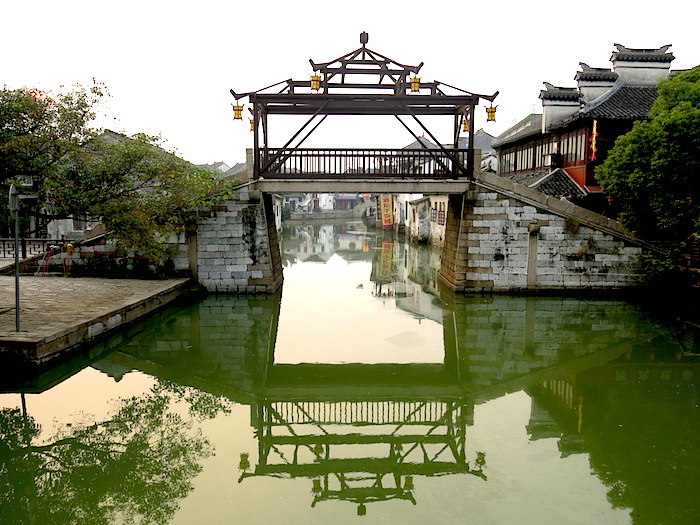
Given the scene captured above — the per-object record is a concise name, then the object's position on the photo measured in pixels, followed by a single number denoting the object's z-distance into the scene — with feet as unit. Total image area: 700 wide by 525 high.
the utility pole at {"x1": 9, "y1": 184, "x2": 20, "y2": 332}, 28.27
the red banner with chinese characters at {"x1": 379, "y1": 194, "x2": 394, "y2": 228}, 145.48
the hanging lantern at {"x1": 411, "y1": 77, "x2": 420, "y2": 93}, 48.29
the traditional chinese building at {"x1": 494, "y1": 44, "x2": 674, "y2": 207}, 59.36
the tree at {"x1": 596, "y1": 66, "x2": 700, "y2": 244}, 43.47
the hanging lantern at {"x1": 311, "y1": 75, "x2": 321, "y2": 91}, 47.62
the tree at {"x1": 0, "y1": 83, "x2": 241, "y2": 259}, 30.60
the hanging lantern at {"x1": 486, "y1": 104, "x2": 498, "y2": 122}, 49.21
